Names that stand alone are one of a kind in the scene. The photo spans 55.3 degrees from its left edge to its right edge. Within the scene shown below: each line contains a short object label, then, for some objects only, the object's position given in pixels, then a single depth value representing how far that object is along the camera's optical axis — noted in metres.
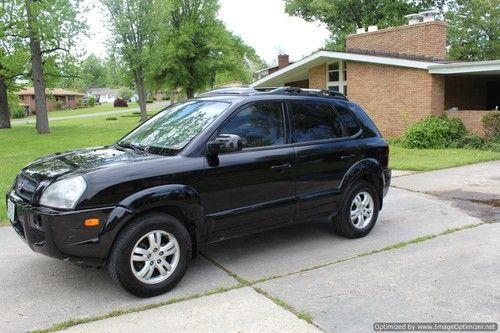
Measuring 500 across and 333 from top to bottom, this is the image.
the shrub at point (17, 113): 58.48
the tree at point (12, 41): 26.02
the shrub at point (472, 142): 15.41
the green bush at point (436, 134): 15.95
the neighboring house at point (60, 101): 75.75
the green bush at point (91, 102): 83.44
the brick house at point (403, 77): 16.70
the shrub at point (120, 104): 70.10
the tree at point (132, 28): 31.06
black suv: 4.02
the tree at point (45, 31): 24.55
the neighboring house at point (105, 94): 117.28
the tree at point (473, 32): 35.06
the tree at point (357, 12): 38.06
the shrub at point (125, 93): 89.38
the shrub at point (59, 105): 76.85
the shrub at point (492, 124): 15.38
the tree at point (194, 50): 36.44
